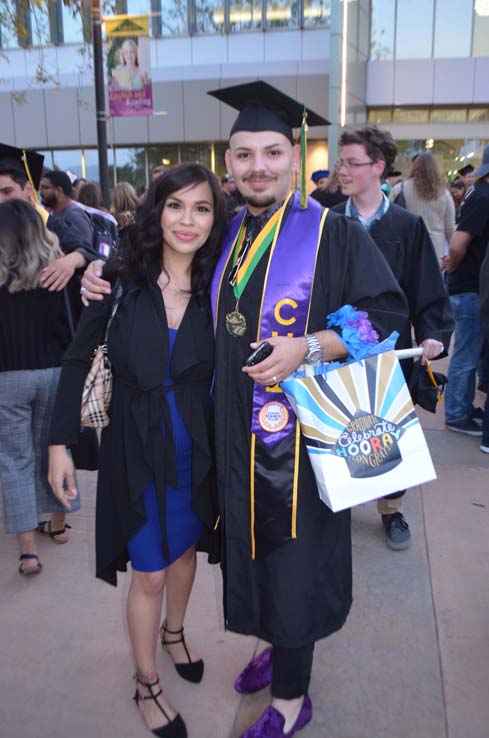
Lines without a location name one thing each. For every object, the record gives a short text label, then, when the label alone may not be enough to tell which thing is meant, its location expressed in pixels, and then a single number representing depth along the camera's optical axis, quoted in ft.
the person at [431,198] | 20.01
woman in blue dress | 6.86
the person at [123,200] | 24.89
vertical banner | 26.63
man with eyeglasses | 10.21
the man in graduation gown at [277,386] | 6.40
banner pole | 22.34
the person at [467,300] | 15.28
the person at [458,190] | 33.04
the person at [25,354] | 10.39
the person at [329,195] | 18.29
